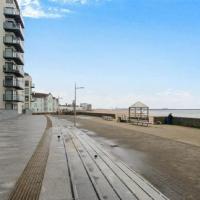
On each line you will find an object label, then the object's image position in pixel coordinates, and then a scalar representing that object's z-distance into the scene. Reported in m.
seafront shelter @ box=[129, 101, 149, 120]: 28.16
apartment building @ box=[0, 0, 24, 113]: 32.15
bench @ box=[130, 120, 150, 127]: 21.29
